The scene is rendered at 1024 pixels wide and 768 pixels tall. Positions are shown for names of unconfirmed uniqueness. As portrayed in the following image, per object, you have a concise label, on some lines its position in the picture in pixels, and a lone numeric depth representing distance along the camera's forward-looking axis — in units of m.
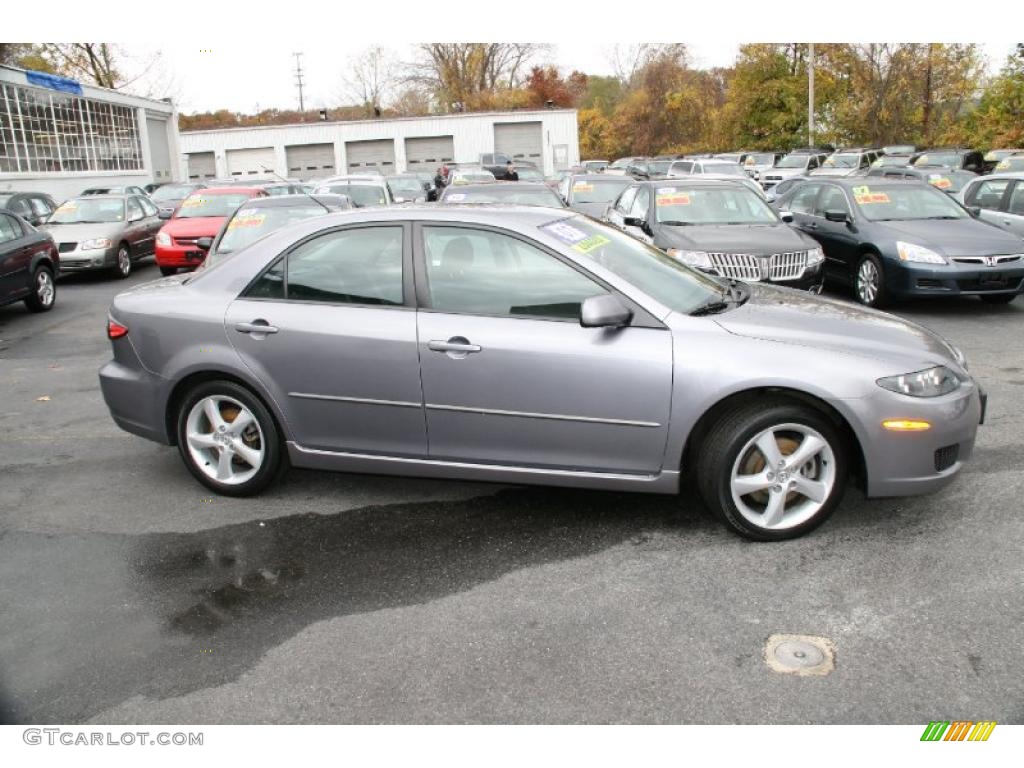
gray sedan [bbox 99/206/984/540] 4.04
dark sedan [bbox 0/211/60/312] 10.95
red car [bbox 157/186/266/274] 13.55
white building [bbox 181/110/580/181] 50.78
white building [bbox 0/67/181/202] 29.22
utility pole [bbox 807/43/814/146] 38.96
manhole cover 3.15
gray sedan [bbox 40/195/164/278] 14.67
